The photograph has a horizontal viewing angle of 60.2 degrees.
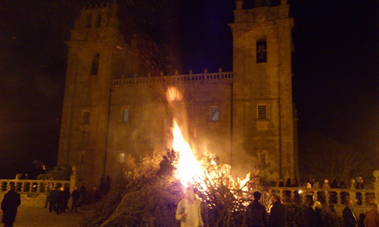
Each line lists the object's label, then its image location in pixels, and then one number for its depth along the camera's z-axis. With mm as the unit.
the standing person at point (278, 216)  7609
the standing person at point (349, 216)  9211
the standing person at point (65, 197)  16734
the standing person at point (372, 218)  8906
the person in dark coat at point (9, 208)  10250
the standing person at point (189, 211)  7539
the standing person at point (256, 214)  7652
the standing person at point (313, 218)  9336
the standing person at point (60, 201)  16394
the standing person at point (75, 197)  17203
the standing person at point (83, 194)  19812
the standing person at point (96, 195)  20200
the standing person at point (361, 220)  10359
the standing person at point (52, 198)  16559
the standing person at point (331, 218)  9862
